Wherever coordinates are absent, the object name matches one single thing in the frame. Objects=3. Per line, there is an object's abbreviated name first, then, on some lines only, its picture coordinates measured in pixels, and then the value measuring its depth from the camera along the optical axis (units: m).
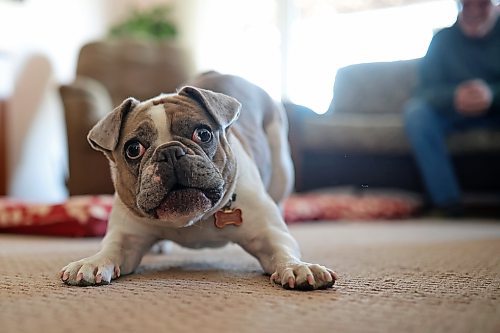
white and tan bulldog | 1.18
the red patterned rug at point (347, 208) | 3.08
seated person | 3.16
